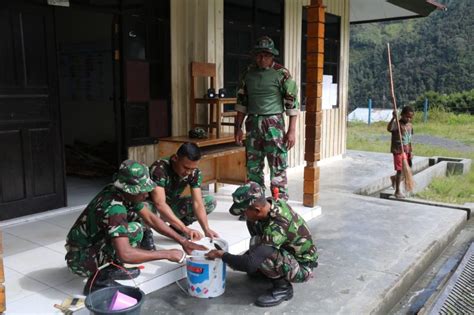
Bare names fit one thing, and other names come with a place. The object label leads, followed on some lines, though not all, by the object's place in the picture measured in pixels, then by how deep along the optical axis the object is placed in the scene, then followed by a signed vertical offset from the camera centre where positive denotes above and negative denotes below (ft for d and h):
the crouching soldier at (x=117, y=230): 8.01 -2.46
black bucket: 7.25 -3.30
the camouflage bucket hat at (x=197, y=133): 16.44 -1.23
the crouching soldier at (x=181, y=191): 10.07 -2.19
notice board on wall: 22.49 +1.43
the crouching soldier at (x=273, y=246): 8.70 -2.96
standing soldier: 13.46 -0.51
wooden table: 16.29 -2.20
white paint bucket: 9.11 -3.58
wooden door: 12.92 -0.41
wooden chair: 16.88 -0.04
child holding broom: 19.35 -1.70
